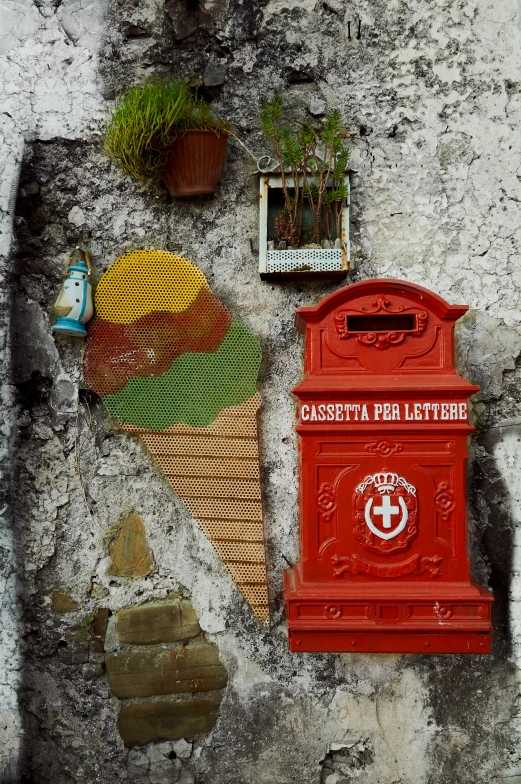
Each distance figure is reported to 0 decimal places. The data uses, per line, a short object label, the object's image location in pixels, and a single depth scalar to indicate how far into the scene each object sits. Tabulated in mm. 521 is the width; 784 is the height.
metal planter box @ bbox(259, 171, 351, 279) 2246
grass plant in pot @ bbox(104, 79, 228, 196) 2182
